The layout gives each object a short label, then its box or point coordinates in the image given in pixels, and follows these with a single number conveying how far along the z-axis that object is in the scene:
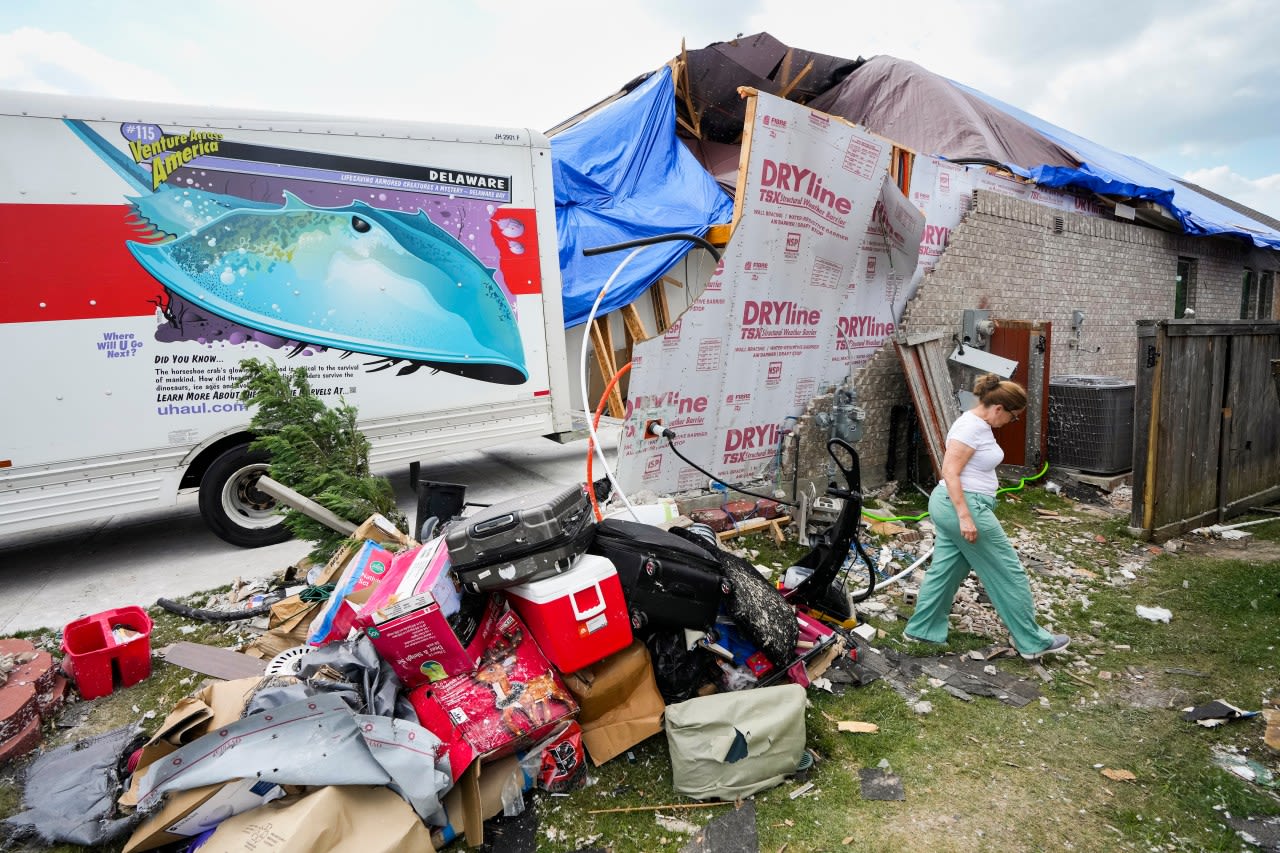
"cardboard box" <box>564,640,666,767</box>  2.93
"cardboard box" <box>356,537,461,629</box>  2.72
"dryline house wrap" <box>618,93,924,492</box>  5.50
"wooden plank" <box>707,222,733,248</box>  9.29
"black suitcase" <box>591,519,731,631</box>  3.02
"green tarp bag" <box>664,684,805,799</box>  2.73
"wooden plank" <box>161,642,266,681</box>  3.47
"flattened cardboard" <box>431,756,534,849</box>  2.52
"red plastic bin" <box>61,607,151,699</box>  3.46
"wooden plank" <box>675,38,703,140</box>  10.45
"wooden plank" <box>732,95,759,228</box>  5.39
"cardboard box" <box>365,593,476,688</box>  2.68
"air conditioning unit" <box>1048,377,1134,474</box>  7.14
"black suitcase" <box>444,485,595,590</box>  2.88
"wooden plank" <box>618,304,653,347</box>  9.61
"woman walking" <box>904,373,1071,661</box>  3.71
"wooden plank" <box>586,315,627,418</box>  9.23
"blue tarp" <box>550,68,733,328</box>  8.98
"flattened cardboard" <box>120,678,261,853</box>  2.32
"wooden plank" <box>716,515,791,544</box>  5.47
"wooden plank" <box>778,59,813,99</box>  12.66
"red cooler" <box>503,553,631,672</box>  2.81
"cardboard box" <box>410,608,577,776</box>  2.64
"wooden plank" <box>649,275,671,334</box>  10.03
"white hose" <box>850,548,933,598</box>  4.64
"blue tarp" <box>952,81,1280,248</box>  9.59
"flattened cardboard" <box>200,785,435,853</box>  2.18
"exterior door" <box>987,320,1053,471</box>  7.48
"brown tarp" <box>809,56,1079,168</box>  11.38
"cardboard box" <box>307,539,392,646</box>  3.24
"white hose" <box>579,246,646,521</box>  4.20
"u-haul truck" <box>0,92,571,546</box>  4.59
